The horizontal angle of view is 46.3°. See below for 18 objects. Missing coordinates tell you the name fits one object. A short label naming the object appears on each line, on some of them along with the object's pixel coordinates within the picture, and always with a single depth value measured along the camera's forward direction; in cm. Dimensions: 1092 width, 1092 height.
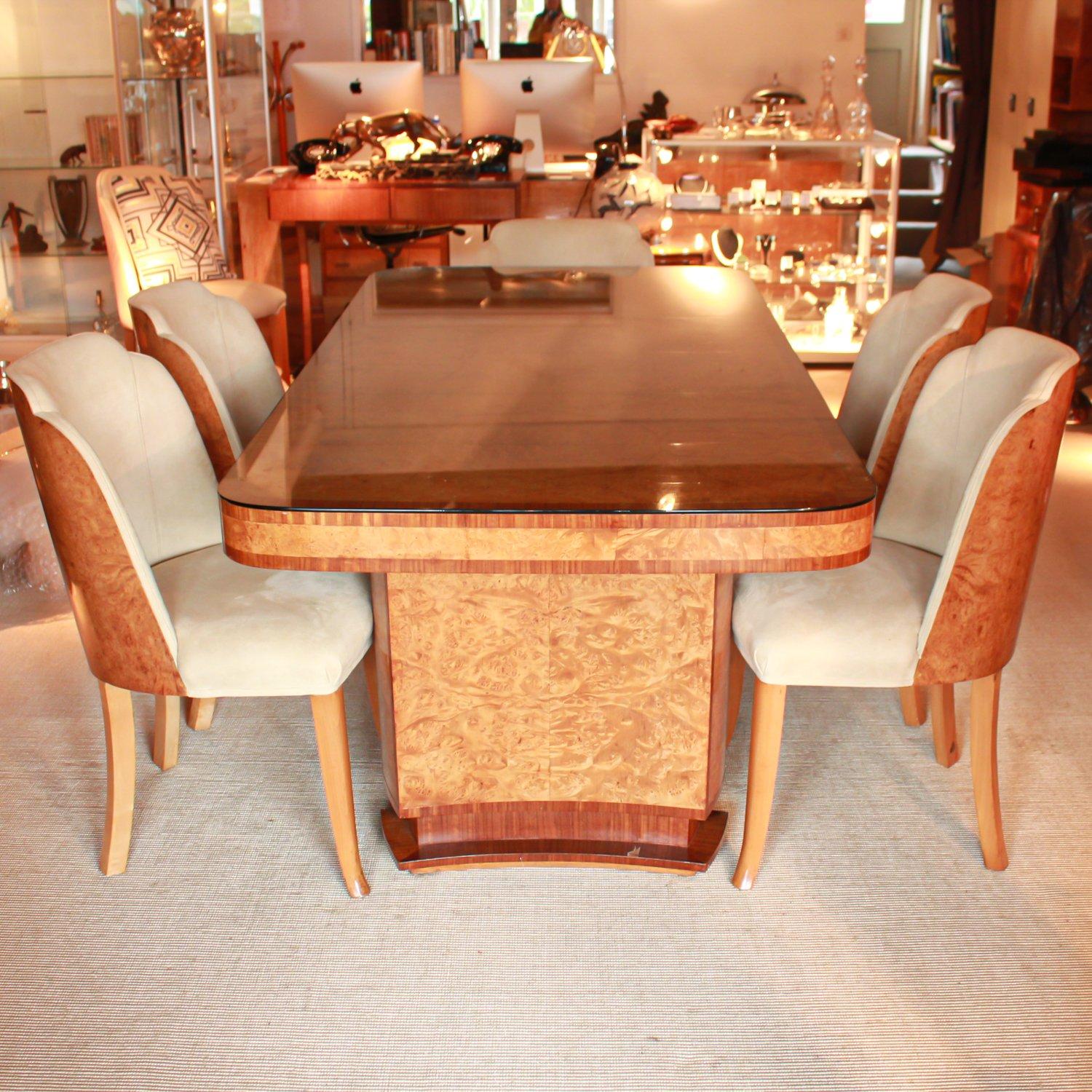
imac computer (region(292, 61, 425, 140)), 508
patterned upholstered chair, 444
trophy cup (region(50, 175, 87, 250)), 512
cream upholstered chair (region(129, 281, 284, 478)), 235
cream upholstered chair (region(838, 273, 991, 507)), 232
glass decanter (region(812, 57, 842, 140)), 513
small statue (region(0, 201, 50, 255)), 511
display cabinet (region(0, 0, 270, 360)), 493
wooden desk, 470
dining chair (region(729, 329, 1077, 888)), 185
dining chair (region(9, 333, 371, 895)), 187
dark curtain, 751
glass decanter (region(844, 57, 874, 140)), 512
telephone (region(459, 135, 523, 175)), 473
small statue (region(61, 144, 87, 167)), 506
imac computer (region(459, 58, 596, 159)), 497
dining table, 164
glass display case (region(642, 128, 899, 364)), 512
